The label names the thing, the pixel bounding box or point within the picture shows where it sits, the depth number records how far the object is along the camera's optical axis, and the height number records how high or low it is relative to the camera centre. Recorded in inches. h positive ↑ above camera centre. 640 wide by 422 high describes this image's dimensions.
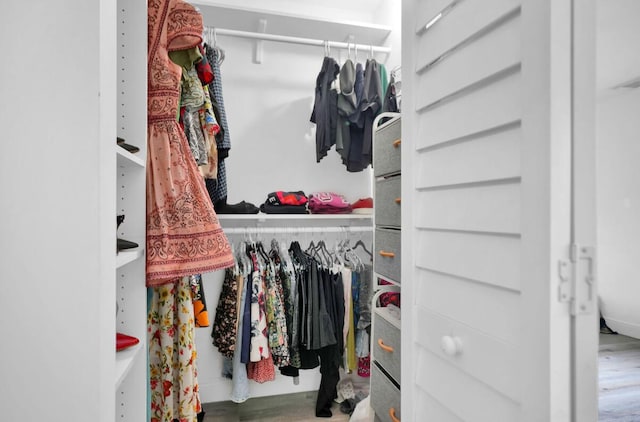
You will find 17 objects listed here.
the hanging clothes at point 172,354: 47.5 -19.1
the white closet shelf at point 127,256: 34.2 -4.5
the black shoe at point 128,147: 37.0 +6.8
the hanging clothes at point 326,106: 90.5 +26.4
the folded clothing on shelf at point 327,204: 93.3 +1.8
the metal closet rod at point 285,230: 91.5 -4.8
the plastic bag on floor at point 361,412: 78.9 -44.2
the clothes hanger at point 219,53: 76.9 +34.4
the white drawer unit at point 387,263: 53.6 -8.3
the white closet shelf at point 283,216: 85.2 -1.2
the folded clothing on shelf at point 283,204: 90.2 +1.8
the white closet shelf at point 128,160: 33.7 +5.3
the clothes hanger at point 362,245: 102.7 -9.6
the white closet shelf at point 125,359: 33.9 -15.2
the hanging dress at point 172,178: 43.6 +4.1
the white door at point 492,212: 23.6 -0.1
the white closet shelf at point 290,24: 85.8 +47.0
